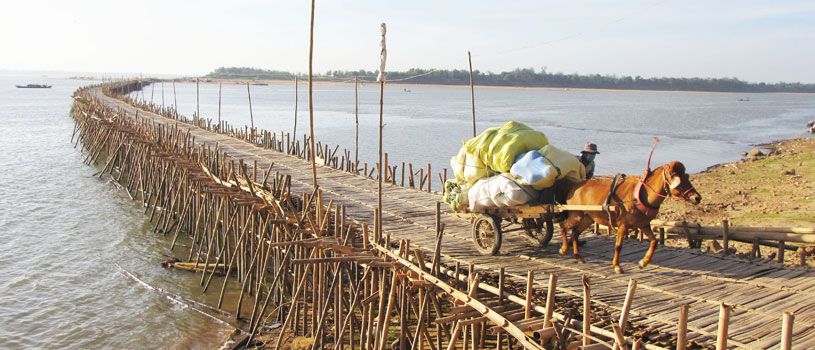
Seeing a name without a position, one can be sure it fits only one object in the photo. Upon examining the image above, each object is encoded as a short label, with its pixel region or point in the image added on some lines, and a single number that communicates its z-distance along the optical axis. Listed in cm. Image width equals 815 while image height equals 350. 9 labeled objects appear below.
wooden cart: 859
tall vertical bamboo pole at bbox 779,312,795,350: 459
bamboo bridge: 603
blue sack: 853
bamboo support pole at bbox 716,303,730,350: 482
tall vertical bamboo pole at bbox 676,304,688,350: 509
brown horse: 743
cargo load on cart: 863
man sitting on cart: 945
